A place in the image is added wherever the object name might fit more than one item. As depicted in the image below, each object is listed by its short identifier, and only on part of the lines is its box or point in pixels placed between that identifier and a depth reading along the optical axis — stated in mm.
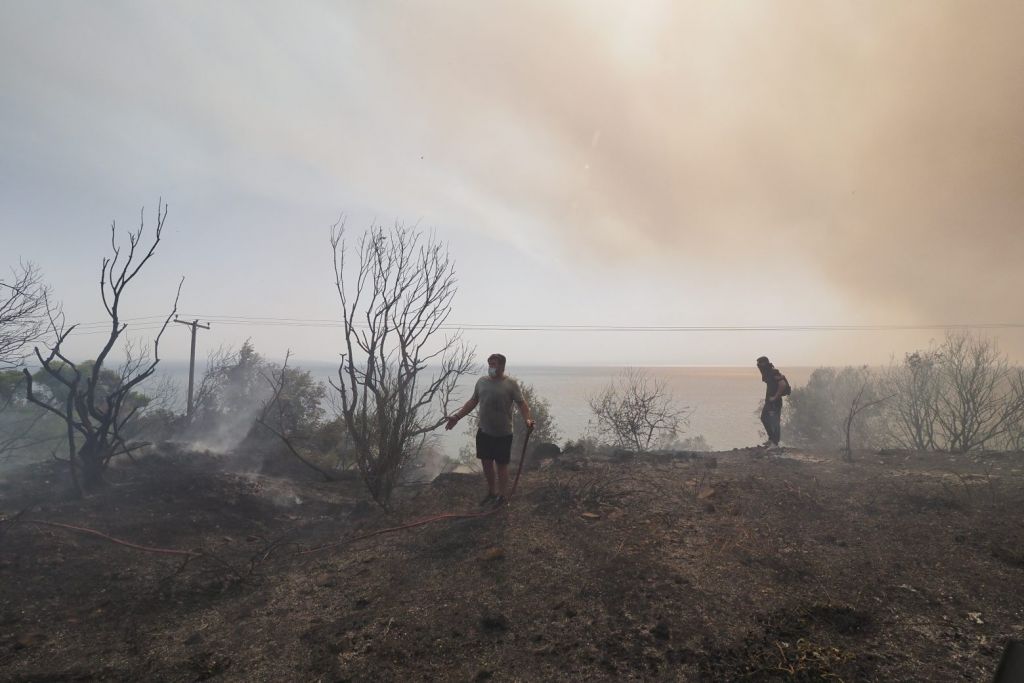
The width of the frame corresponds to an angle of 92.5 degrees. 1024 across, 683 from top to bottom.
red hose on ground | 4883
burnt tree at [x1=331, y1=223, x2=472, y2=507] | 6156
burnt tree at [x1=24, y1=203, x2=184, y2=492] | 6438
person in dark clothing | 8758
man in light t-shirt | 5488
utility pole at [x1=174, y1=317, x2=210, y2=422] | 21480
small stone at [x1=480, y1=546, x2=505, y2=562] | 4379
